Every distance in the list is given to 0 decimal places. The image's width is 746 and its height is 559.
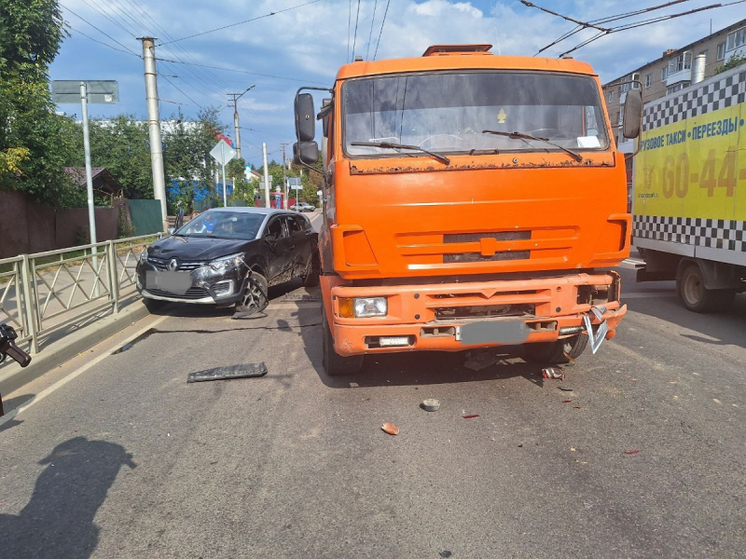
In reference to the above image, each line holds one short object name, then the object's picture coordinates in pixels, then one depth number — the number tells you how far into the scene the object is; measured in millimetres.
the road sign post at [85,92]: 10172
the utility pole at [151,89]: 19422
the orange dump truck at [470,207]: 4039
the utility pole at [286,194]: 56578
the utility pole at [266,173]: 38656
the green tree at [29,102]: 12773
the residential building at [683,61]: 42969
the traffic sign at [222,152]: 15875
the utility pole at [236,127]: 46812
